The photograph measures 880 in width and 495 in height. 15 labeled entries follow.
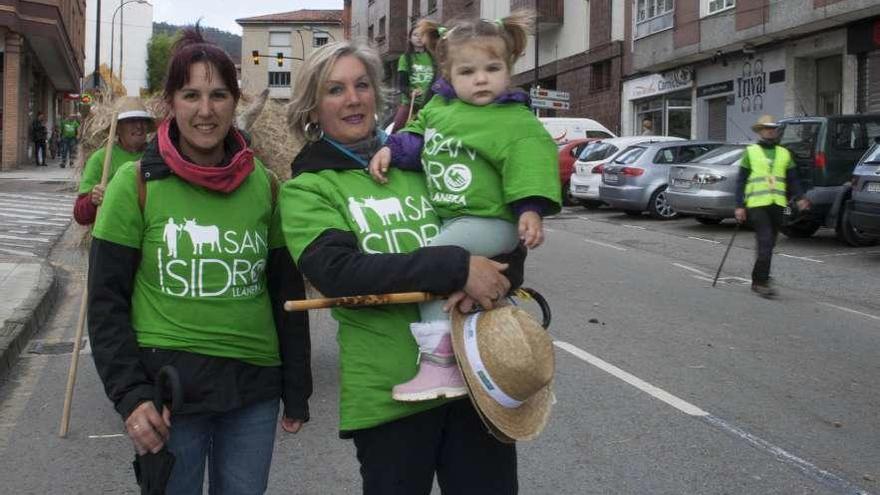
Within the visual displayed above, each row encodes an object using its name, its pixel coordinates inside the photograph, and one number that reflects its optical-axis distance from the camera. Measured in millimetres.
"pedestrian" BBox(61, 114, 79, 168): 35541
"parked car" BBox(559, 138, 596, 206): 24594
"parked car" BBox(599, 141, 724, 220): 20953
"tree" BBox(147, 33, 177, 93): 91625
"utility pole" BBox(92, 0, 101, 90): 37794
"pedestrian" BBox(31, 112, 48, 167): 37812
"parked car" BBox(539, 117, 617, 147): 27438
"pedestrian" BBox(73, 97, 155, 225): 6039
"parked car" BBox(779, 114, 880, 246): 16000
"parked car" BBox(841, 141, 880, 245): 14000
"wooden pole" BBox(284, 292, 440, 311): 2479
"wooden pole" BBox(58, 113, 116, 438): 5375
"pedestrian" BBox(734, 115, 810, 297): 11555
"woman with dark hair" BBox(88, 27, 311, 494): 2783
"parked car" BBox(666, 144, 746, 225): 18062
